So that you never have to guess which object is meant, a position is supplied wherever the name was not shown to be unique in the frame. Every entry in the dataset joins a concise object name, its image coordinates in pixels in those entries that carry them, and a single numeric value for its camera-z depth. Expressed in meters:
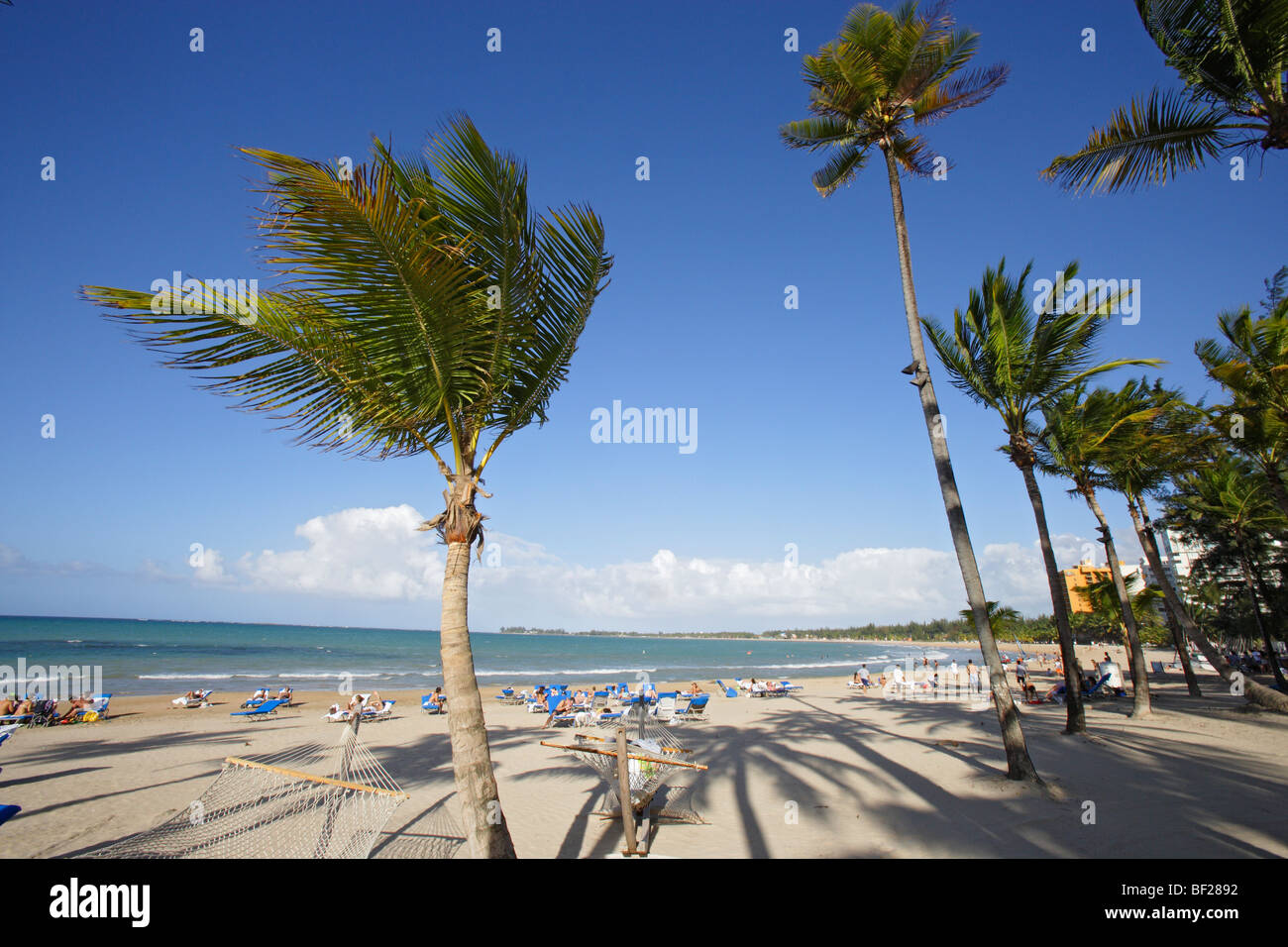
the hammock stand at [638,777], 6.37
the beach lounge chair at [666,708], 17.20
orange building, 29.38
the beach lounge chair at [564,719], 17.27
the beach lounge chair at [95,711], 16.52
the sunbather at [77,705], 16.31
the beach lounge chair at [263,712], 19.20
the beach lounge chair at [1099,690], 19.39
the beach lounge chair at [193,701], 20.86
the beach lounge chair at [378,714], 18.58
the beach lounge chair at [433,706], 20.18
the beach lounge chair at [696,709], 18.88
